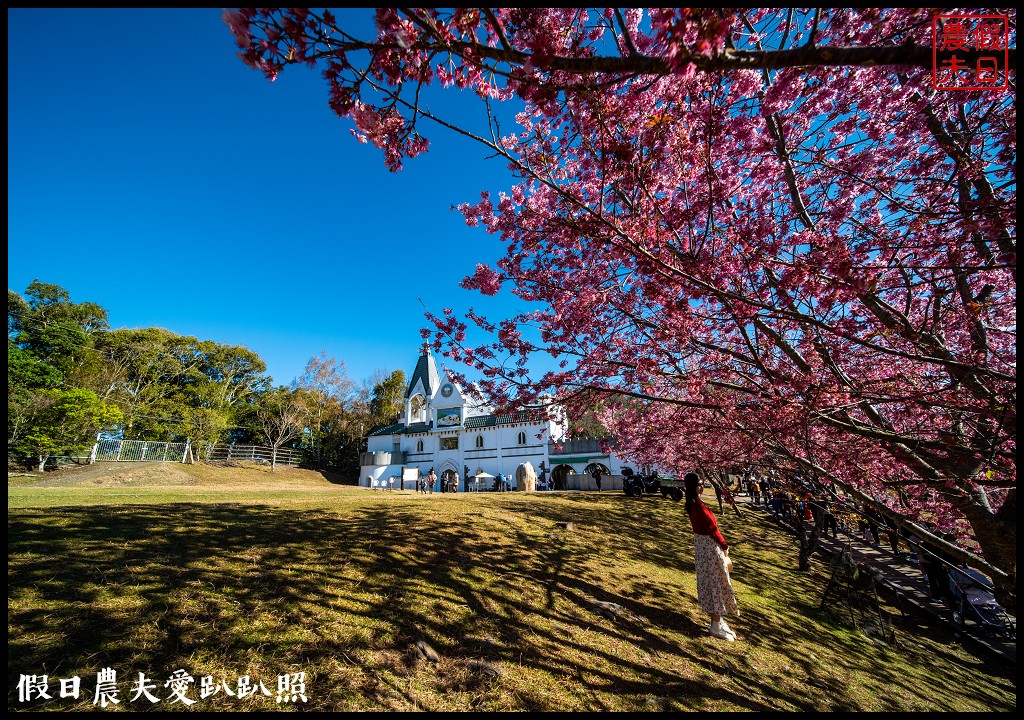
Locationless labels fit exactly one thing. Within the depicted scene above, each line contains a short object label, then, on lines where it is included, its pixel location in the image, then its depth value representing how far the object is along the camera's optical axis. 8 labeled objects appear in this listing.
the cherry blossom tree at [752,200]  2.72
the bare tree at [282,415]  35.50
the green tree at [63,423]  22.36
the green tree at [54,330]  28.34
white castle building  32.28
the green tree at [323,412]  40.06
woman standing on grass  5.64
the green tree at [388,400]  44.78
